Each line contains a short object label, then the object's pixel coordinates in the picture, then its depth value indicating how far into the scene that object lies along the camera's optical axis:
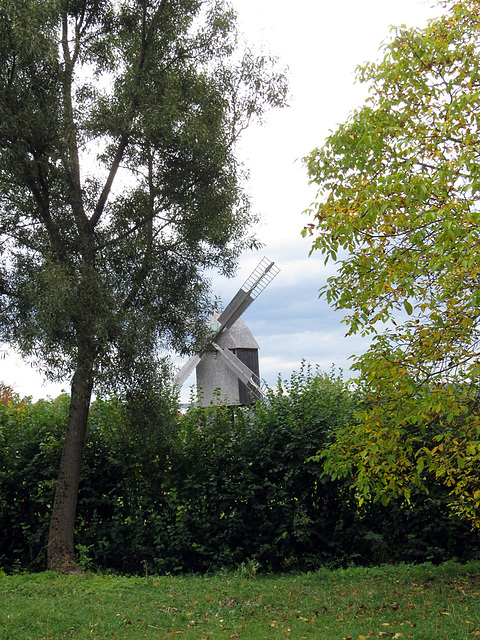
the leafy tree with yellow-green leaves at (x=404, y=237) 6.63
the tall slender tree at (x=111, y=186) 9.76
